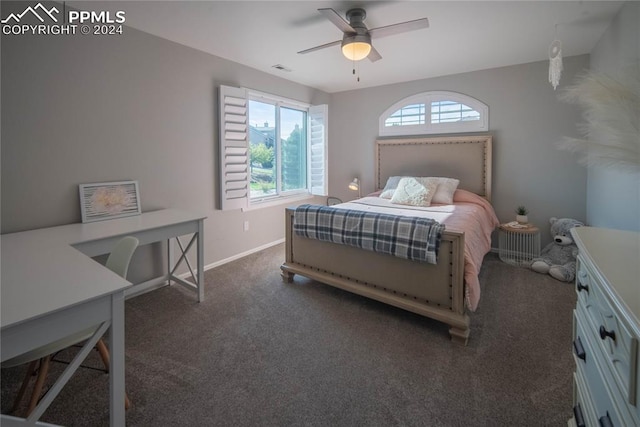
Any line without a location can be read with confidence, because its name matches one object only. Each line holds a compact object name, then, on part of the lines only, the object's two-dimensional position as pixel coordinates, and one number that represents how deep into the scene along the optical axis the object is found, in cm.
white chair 128
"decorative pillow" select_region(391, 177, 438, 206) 365
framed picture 247
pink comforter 211
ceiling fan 218
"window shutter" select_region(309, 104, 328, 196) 475
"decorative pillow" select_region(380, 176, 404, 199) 414
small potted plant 359
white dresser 72
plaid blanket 216
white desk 100
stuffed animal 313
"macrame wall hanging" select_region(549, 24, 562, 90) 247
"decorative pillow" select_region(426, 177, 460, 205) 374
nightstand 352
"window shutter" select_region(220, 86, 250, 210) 346
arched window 400
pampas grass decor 91
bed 212
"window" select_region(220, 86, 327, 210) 355
